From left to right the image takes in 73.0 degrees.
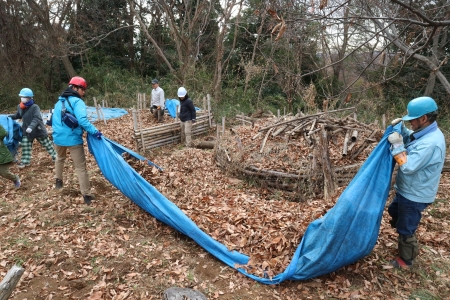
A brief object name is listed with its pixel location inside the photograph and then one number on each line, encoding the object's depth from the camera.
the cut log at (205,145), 8.83
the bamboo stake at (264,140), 6.13
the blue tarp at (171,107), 10.80
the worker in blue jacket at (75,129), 4.25
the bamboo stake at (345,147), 5.37
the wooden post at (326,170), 4.78
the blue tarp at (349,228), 2.79
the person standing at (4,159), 4.94
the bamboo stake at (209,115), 10.56
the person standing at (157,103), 9.87
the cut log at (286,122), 6.00
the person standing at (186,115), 8.41
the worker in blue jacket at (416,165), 2.70
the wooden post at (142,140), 8.16
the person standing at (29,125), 5.77
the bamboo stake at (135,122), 8.07
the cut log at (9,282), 1.76
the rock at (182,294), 2.73
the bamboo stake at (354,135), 5.63
